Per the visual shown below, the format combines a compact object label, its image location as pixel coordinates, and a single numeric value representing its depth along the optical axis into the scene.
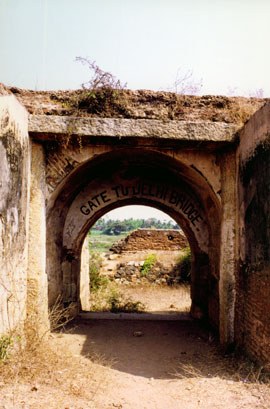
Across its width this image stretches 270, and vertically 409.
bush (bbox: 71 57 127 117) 5.21
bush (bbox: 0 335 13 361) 3.87
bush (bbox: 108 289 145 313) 8.22
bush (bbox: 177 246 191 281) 13.47
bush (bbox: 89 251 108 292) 10.71
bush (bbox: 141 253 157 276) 13.88
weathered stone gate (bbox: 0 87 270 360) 4.34
